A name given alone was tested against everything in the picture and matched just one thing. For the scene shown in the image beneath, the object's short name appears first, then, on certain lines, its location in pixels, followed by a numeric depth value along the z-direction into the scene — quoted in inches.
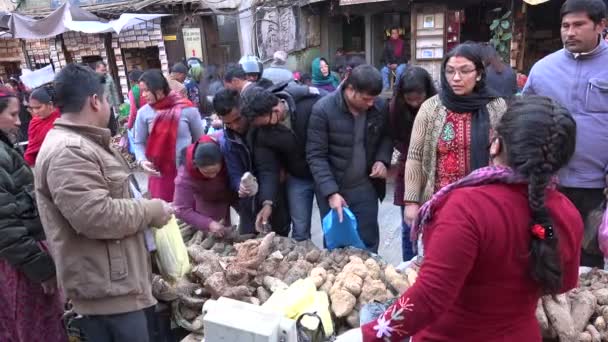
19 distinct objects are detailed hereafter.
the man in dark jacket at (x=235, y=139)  119.3
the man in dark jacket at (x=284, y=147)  117.0
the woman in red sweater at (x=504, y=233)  45.5
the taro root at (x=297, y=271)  97.7
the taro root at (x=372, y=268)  95.3
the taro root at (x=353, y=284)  89.6
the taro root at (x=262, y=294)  93.1
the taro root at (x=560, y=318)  76.7
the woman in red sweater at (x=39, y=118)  152.9
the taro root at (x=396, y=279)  91.2
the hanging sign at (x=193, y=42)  372.5
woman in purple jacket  113.0
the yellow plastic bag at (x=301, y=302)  80.3
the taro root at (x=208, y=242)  114.8
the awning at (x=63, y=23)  339.6
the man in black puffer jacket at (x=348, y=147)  118.3
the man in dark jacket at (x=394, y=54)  330.0
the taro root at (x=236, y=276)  94.9
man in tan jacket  69.3
